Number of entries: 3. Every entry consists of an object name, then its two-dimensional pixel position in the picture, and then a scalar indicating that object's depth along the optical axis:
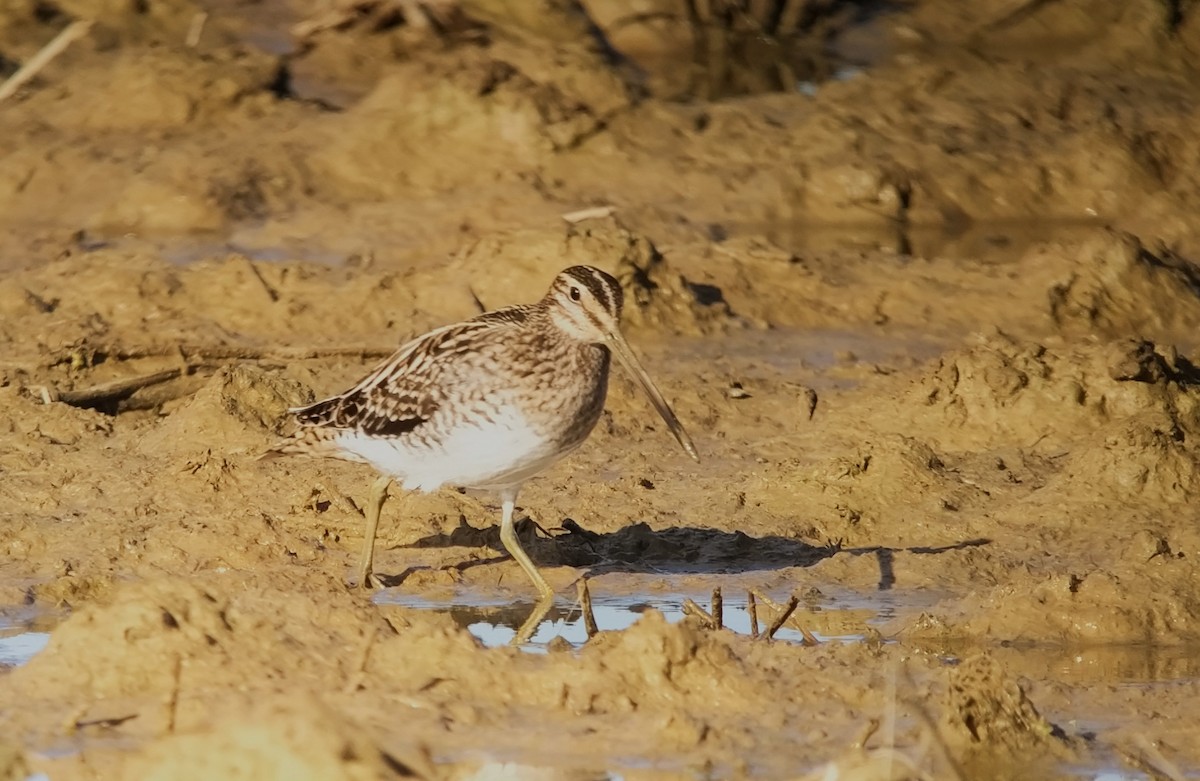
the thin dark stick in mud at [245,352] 19.50
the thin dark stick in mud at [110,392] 18.36
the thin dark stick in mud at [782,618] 12.76
